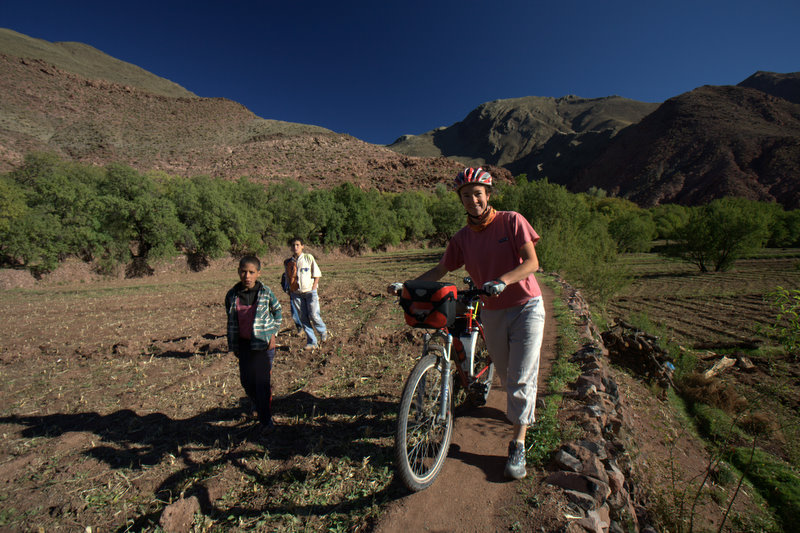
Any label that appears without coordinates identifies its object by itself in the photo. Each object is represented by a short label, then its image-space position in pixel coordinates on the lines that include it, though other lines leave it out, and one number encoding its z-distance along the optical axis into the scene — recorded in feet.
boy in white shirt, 21.67
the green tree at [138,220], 75.41
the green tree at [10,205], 62.69
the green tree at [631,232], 166.71
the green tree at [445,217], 194.70
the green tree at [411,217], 176.65
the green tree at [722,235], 105.50
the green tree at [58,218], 65.10
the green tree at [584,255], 52.54
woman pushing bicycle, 8.80
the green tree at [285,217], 111.45
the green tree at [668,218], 210.12
